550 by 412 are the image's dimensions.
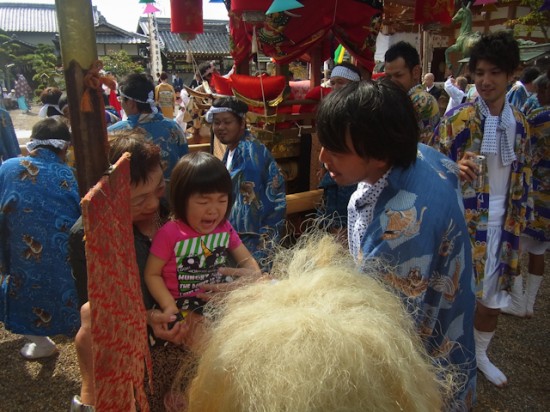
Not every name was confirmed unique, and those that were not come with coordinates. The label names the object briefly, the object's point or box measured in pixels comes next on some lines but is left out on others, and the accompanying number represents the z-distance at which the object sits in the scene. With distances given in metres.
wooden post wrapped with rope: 0.82
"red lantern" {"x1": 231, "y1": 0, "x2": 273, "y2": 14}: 3.45
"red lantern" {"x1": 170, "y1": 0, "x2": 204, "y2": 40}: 5.04
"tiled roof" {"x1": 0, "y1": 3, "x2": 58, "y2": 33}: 26.50
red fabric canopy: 3.87
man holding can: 2.48
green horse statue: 11.36
